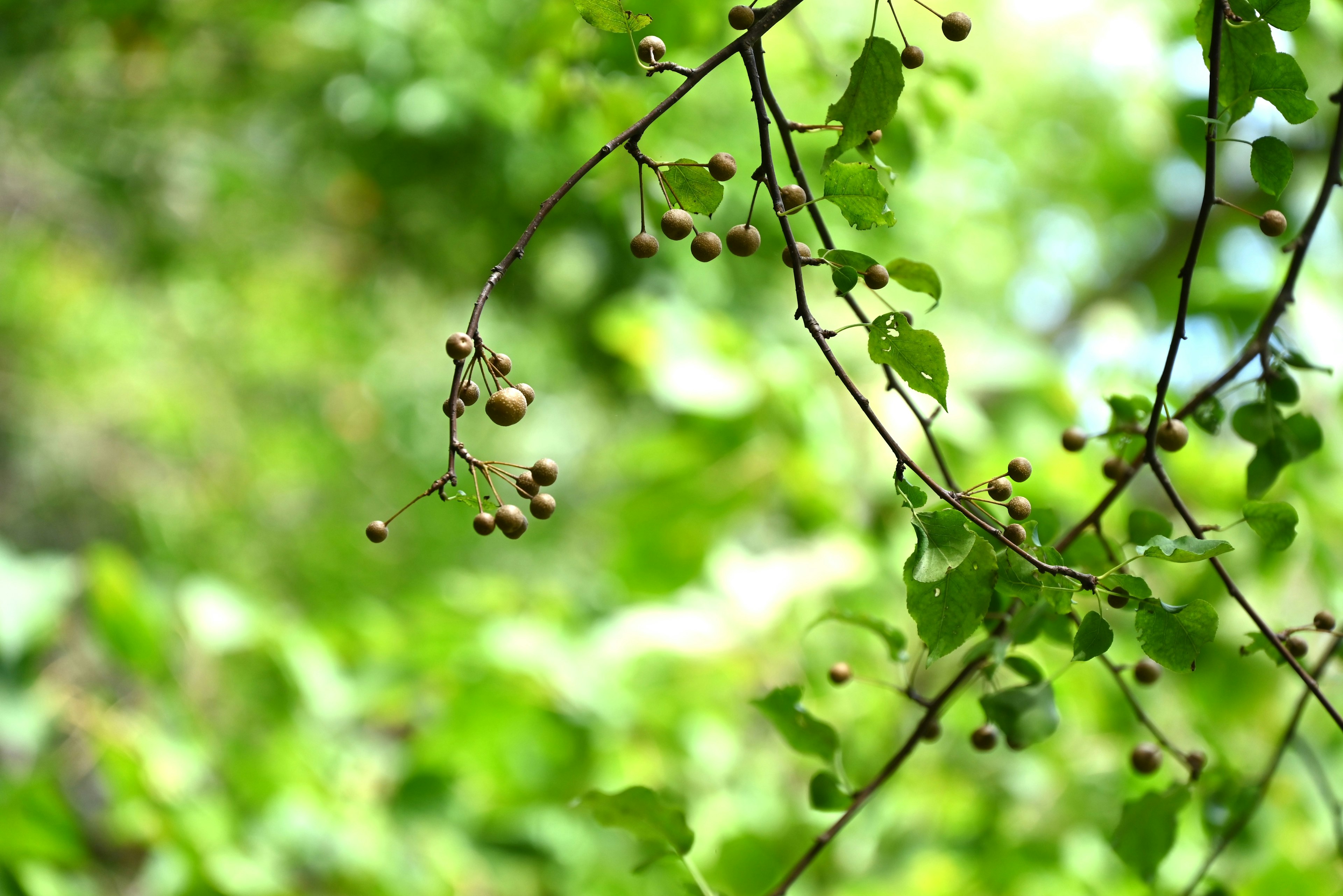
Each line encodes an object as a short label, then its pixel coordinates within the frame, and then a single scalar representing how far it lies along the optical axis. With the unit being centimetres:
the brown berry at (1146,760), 149
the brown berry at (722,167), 135
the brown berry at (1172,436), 142
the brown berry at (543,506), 135
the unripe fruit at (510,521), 133
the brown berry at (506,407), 132
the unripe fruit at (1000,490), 135
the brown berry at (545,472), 135
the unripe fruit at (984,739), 147
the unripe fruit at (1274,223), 139
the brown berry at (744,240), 135
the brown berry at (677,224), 134
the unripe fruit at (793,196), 136
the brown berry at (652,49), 136
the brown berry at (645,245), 134
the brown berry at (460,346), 131
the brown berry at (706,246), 135
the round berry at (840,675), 149
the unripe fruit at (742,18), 135
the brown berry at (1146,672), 147
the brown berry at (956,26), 136
